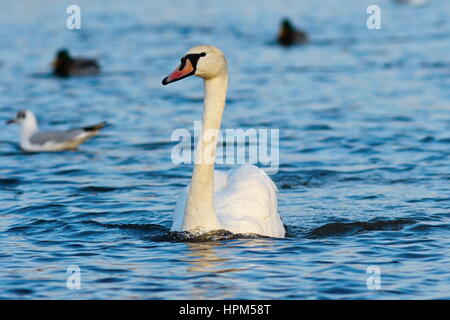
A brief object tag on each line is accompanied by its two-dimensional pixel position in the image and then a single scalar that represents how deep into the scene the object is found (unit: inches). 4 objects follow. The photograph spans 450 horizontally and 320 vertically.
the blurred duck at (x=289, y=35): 1136.6
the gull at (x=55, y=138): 653.9
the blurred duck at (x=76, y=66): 968.3
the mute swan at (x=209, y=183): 377.4
